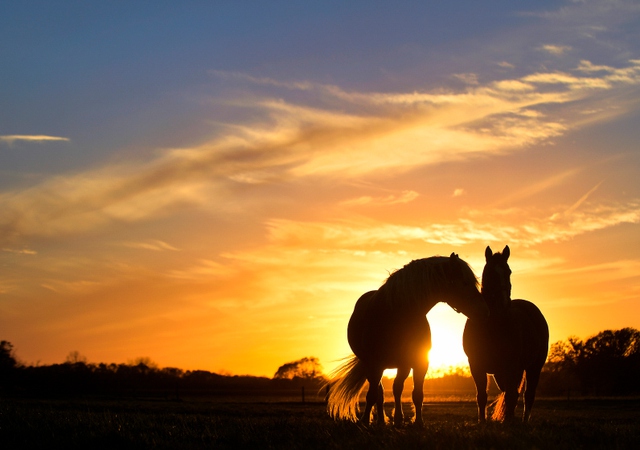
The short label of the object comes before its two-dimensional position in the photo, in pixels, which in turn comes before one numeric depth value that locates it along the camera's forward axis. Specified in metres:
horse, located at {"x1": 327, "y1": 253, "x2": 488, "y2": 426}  9.26
